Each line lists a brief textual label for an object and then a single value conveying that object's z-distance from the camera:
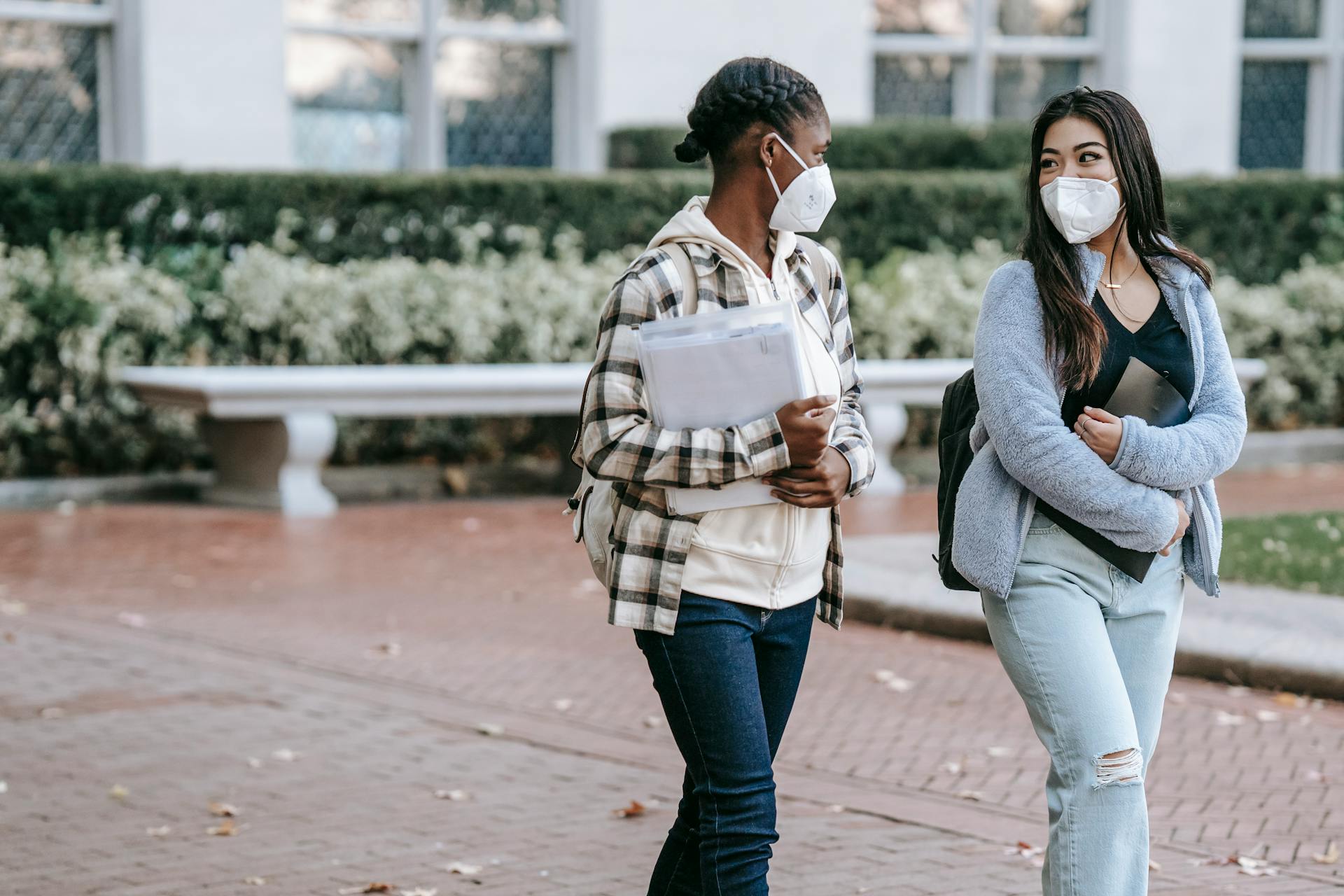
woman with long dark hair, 6.57
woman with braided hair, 6.22
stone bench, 21.03
